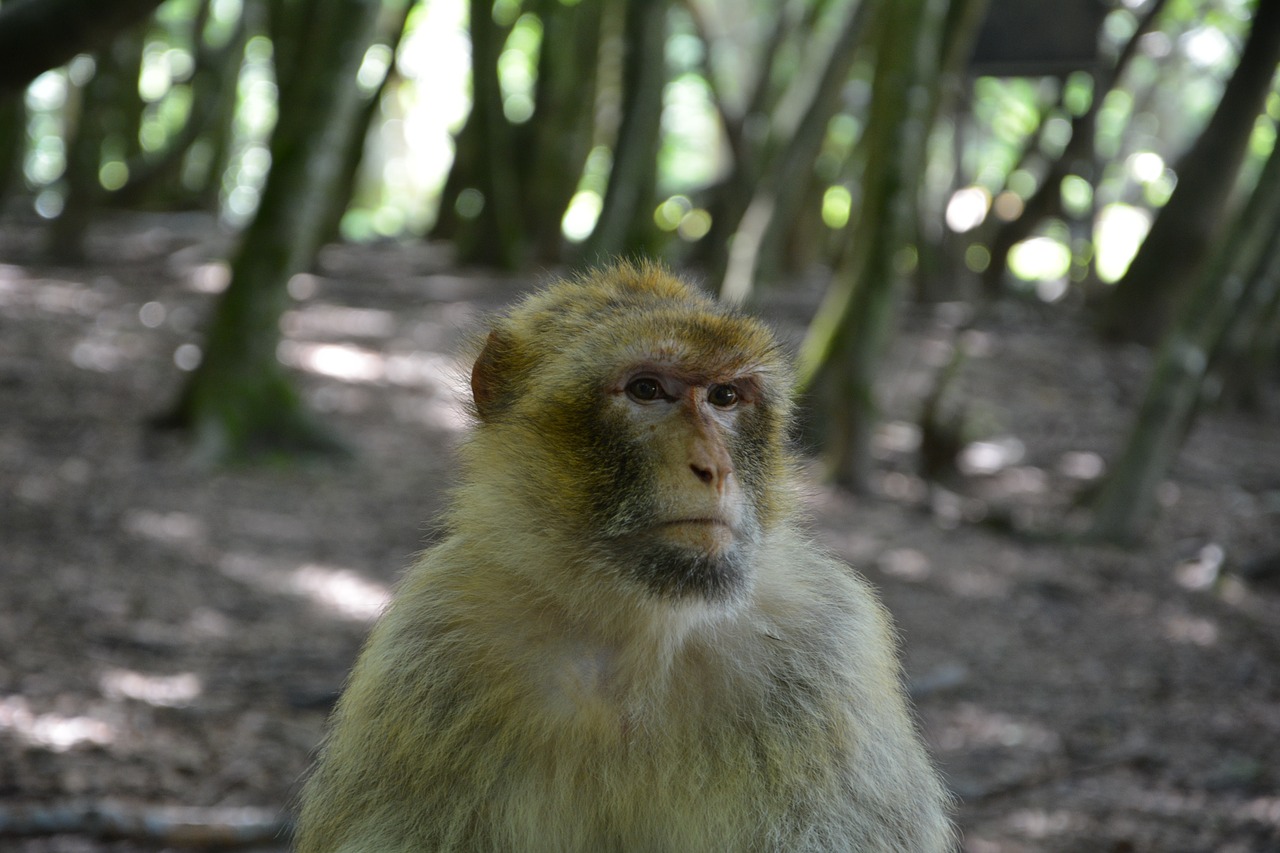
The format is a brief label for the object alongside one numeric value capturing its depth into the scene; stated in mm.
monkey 2416
